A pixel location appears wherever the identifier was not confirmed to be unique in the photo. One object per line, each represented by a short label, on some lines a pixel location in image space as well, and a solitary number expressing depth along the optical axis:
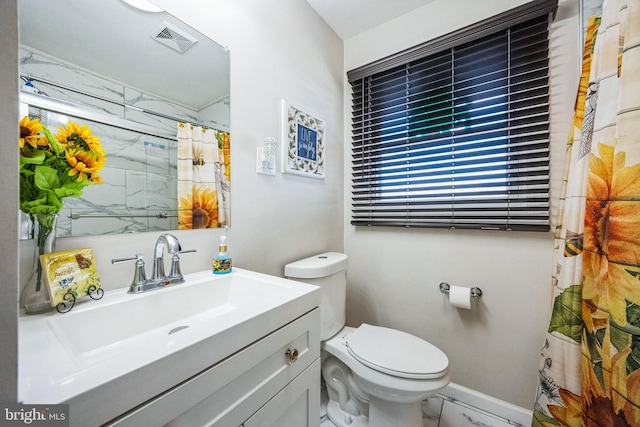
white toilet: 1.00
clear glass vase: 0.62
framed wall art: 1.36
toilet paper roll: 1.33
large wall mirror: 0.70
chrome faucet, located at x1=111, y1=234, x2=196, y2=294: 0.79
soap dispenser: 0.98
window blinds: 1.24
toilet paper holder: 1.36
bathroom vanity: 0.40
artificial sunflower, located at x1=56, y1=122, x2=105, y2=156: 0.70
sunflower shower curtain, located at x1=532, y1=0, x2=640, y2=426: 0.72
